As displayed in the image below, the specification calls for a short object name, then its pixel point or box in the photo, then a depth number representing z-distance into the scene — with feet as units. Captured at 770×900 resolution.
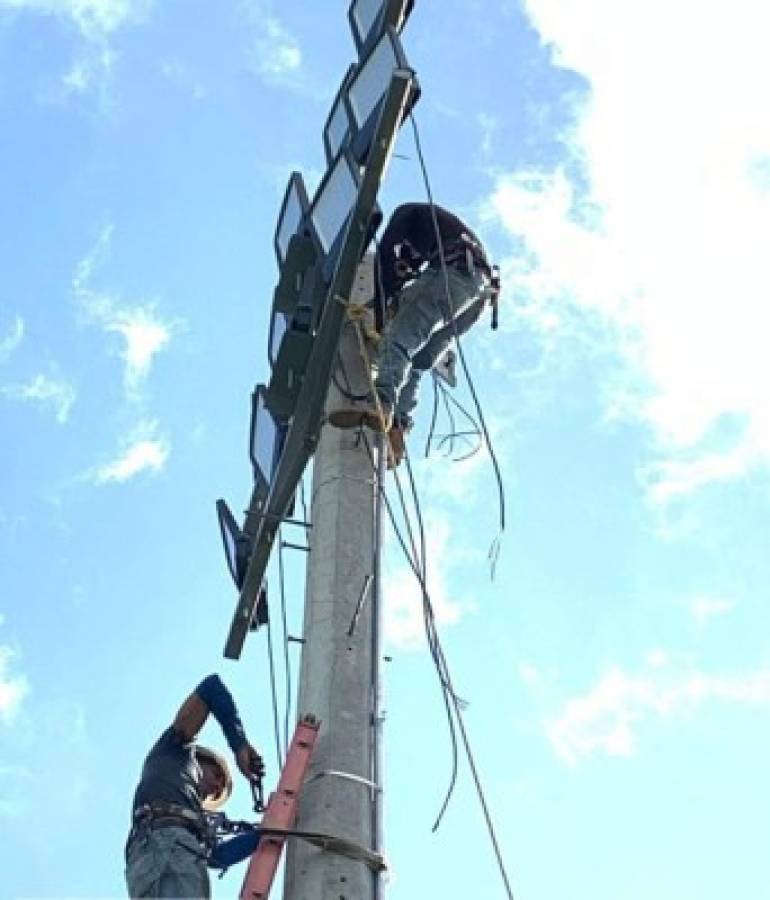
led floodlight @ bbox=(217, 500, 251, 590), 26.78
